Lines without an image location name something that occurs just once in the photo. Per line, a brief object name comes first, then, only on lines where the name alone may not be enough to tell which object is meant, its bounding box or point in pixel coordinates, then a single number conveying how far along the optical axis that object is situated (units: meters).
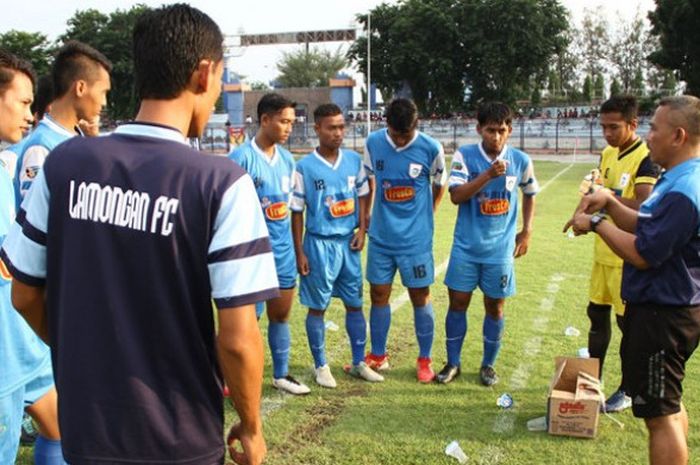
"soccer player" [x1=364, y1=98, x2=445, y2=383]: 5.08
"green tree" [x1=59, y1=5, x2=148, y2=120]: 55.16
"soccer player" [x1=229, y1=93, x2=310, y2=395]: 4.73
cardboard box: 3.97
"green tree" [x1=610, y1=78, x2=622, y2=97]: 55.75
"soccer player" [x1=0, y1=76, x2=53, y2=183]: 3.61
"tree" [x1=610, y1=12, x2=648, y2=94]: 57.44
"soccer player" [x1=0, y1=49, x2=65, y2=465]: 2.45
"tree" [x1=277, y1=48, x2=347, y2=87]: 74.94
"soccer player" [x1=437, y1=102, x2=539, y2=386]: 4.90
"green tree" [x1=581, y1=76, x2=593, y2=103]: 57.00
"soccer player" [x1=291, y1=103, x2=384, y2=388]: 4.97
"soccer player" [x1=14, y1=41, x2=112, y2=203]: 3.45
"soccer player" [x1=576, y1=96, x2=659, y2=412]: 4.37
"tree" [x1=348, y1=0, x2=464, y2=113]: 50.91
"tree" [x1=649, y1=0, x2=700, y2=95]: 31.06
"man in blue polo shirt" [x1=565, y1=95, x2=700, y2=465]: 3.06
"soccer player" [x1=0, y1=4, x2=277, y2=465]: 1.69
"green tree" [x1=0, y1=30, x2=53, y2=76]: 51.62
